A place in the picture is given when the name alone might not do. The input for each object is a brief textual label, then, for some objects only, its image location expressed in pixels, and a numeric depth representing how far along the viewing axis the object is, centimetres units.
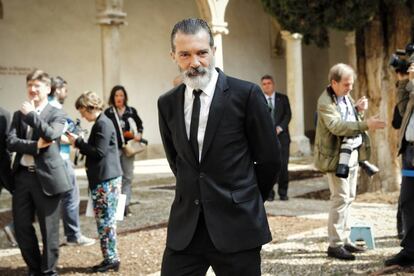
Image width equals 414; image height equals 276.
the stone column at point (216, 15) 1307
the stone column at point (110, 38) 1259
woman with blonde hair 530
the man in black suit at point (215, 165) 276
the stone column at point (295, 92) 1758
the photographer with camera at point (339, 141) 510
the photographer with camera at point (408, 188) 468
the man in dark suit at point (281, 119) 900
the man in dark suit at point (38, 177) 487
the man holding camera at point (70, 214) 642
